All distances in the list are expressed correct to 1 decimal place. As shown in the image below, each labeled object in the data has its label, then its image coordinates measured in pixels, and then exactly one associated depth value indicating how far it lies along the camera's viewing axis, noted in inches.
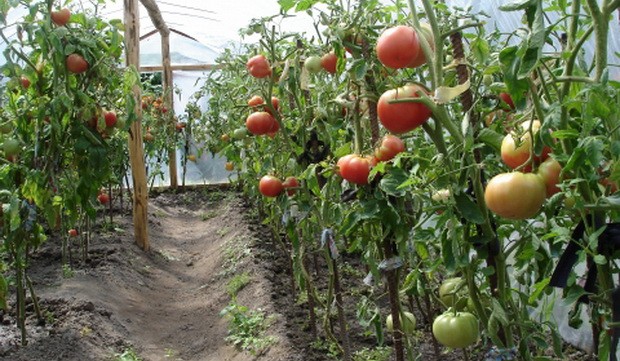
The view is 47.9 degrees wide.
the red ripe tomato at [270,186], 107.8
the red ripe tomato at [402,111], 54.6
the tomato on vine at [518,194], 42.3
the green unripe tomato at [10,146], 126.7
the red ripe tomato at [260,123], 105.1
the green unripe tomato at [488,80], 72.2
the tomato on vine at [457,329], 64.7
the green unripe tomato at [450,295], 69.7
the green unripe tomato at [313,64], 85.2
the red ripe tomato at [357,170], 72.0
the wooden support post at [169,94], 363.6
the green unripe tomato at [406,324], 85.7
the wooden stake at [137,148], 219.9
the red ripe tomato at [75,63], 128.3
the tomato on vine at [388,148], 70.6
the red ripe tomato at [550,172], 44.8
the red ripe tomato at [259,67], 97.8
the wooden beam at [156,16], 304.0
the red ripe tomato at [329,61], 83.2
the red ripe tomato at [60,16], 127.7
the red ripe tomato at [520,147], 45.1
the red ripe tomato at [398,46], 54.0
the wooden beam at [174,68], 393.4
